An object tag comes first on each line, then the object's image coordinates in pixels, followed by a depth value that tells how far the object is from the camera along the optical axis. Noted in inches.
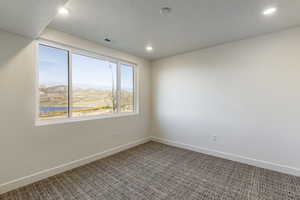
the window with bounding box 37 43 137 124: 95.7
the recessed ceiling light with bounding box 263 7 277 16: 73.8
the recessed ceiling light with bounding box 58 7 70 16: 72.4
